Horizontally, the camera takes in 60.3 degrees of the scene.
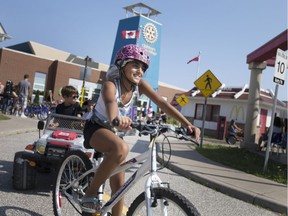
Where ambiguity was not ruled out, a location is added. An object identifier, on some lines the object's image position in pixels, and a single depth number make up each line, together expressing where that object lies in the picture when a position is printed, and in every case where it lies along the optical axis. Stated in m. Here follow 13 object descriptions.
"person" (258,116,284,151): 10.57
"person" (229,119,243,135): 15.85
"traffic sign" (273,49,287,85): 6.18
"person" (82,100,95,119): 5.26
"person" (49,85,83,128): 4.48
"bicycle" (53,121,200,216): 1.89
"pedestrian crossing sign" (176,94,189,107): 16.11
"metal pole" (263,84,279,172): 6.21
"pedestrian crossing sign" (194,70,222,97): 9.88
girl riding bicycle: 2.12
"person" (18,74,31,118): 12.75
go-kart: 3.42
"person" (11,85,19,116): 13.57
